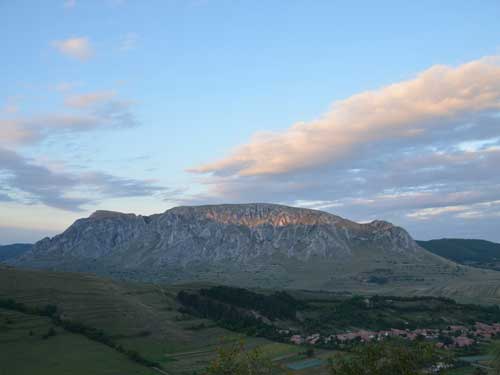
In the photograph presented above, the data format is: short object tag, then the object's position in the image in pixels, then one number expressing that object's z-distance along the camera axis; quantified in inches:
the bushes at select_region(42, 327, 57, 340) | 4062.0
